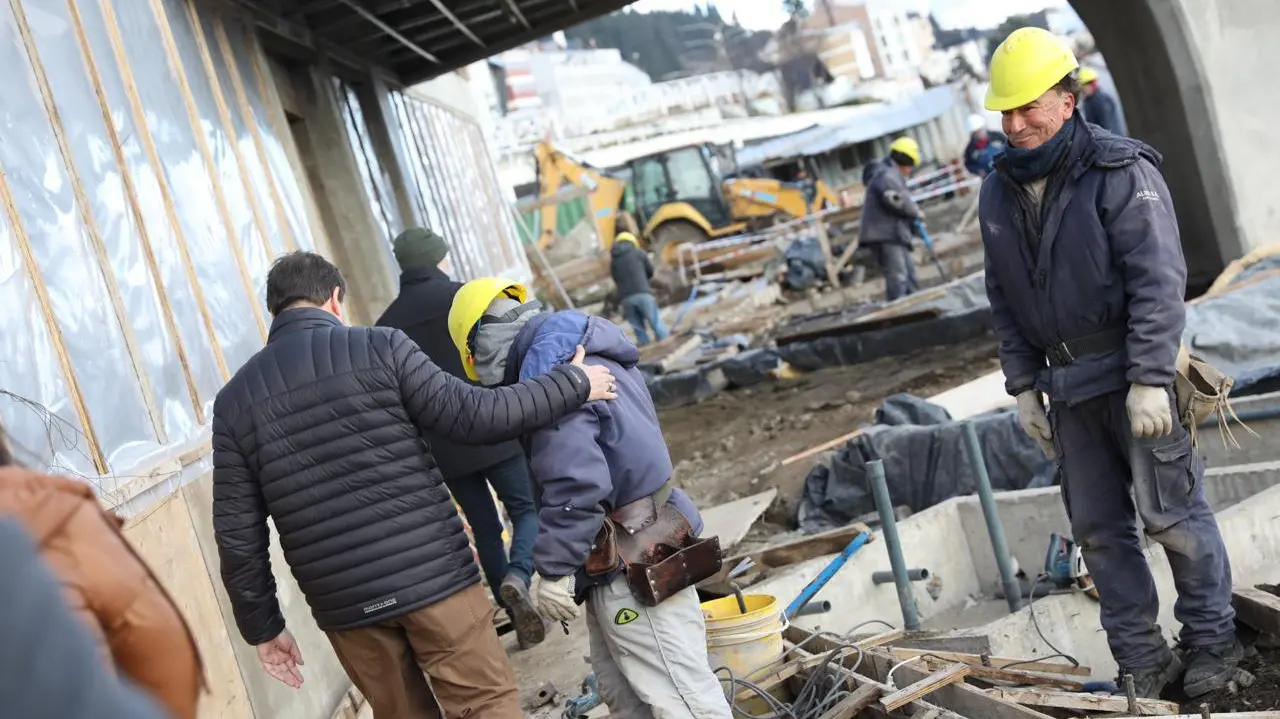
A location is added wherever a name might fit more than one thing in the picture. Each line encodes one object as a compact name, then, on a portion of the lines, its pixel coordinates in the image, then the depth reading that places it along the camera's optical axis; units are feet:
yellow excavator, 88.84
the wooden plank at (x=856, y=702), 12.83
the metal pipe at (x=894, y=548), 16.26
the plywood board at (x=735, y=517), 22.50
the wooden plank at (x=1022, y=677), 13.12
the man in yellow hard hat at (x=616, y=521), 11.56
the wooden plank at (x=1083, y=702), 11.64
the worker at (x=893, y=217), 41.47
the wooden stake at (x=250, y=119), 22.75
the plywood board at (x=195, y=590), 13.16
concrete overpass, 29.96
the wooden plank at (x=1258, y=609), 12.91
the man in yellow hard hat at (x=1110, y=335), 12.00
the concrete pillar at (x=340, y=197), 30.37
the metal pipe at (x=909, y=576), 17.08
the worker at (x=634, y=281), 52.42
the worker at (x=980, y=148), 52.47
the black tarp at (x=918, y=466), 22.62
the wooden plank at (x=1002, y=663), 13.58
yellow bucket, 14.53
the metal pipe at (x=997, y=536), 17.20
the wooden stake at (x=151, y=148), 17.31
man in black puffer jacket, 11.78
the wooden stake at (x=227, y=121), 21.33
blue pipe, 16.98
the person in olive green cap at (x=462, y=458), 18.92
